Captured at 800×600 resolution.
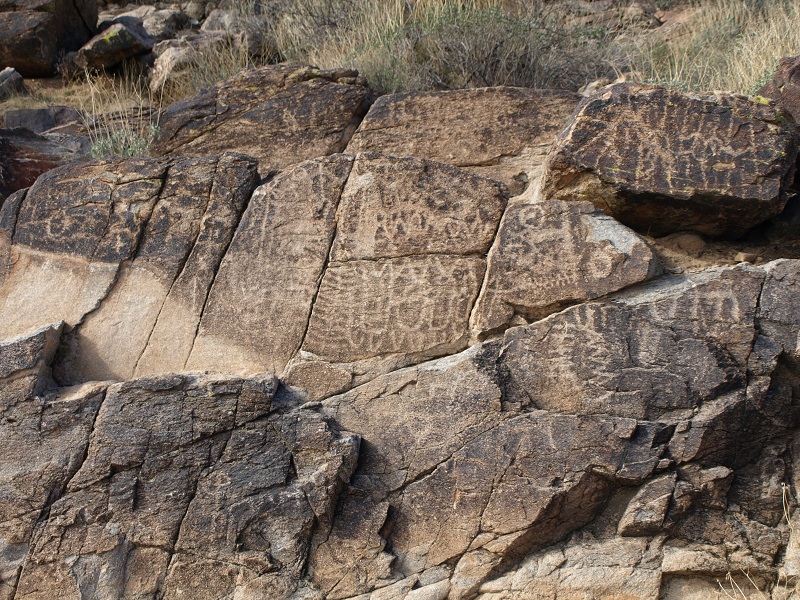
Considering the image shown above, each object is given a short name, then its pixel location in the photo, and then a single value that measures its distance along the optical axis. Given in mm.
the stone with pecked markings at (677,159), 4520
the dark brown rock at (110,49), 9602
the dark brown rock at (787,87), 5172
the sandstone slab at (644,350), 4195
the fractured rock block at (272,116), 5852
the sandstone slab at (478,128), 5484
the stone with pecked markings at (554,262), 4410
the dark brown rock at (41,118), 8359
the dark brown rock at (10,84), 9518
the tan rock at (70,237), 4957
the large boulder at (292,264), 4539
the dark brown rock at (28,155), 6426
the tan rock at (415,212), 4703
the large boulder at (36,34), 9742
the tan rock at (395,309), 4574
